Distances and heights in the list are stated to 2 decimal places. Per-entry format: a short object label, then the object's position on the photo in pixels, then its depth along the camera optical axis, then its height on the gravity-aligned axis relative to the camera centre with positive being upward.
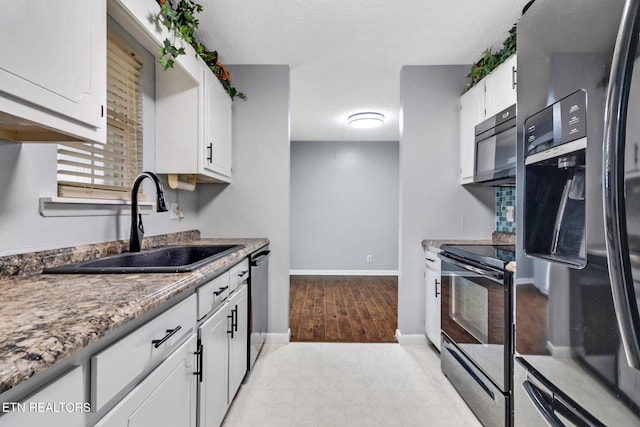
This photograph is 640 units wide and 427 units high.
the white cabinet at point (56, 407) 0.50 -0.34
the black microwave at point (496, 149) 2.01 +0.47
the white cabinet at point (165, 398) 0.78 -0.54
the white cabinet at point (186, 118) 2.05 +0.65
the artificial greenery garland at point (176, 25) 1.58 +1.02
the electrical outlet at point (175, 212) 2.31 +0.02
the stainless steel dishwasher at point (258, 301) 2.12 -0.64
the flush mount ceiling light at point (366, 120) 4.06 +1.27
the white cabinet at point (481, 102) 2.06 +0.84
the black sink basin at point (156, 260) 1.15 -0.22
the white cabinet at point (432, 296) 2.38 -0.63
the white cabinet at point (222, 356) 1.31 -0.70
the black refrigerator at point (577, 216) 0.58 +0.00
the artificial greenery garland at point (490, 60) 2.10 +1.15
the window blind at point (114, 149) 1.39 +0.34
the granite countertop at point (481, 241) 2.45 -0.20
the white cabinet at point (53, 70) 0.78 +0.40
